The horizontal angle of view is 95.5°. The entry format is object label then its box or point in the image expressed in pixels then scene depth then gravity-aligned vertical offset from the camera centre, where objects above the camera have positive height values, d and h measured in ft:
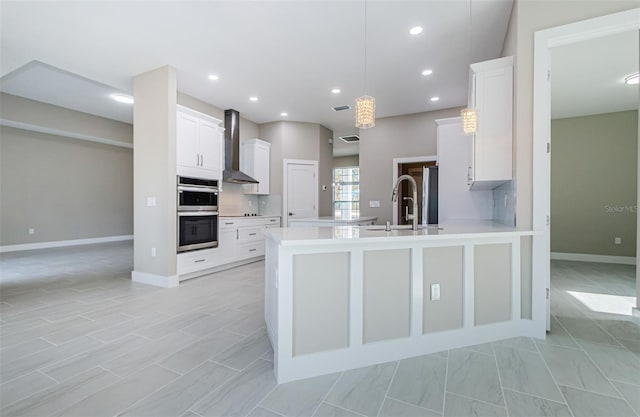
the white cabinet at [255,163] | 19.93 +3.12
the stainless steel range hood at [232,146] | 18.37 +3.92
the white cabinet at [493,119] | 8.57 +2.66
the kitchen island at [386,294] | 5.76 -1.95
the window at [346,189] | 39.01 +2.55
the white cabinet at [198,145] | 13.48 +3.13
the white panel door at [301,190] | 21.52 +1.31
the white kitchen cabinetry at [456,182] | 12.82 +1.17
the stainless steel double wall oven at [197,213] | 13.15 -0.27
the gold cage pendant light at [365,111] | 8.52 +2.85
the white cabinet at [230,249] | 13.66 -2.24
